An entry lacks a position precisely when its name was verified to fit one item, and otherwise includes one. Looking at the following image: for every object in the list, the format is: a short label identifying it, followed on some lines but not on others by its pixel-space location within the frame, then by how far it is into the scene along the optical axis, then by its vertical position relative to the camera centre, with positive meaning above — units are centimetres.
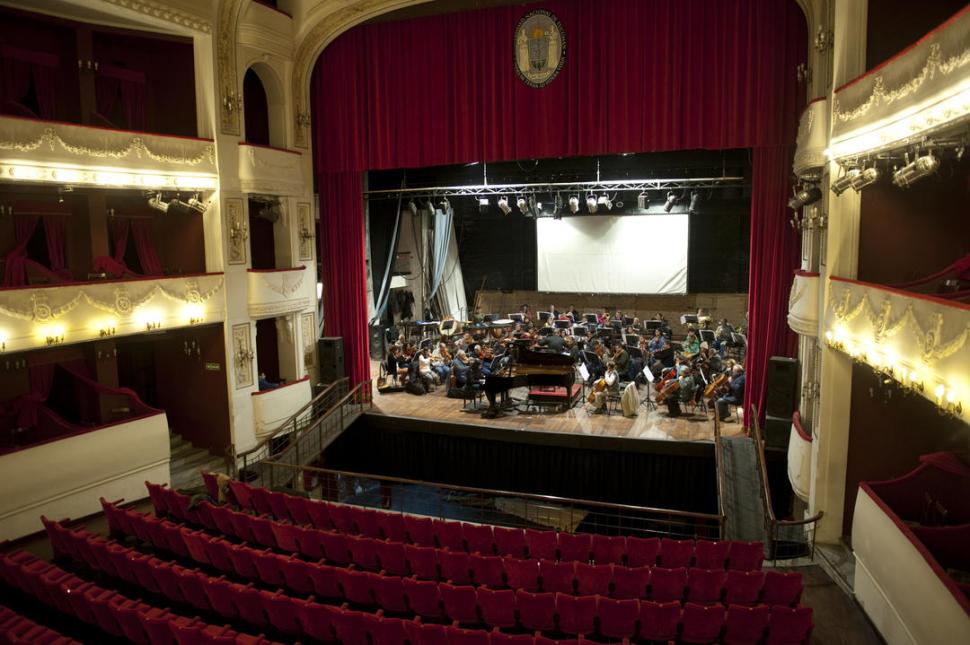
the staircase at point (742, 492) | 927 -362
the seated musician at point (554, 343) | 1481 -181
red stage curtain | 1185 +340
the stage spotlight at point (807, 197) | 946 +93
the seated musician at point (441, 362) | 1608 -243
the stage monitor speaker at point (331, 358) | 1523 -215
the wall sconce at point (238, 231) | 1313 +72
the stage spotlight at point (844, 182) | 784 +96
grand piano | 1338 -228
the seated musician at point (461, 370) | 1488 -241
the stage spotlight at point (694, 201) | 1600 +153
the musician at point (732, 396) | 1299 -268
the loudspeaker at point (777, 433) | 1126 -297
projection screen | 1977 +28
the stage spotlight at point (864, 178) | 751 +94
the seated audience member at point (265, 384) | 1404 -255
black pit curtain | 1192 -399
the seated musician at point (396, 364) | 1612 -243
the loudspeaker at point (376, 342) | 1919 -227
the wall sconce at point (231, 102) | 1295 +328
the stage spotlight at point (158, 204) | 1167 +114
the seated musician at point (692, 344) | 1548 -199
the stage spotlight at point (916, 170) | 645 +90
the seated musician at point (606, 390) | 1355 -264
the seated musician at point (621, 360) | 1409 -209
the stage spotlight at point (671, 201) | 1636 +154
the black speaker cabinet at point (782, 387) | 1134 -220
